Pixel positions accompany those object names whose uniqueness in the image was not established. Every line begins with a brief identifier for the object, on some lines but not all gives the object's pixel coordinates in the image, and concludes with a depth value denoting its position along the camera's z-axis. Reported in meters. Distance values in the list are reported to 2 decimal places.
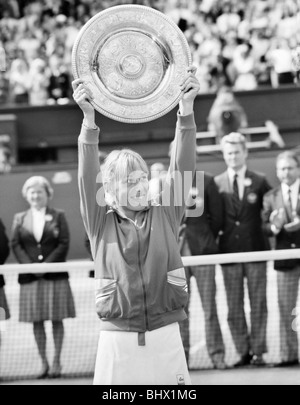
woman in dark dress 15.70
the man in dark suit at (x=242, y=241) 15.79
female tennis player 8.38
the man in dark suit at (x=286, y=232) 15.59
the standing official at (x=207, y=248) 15.74
